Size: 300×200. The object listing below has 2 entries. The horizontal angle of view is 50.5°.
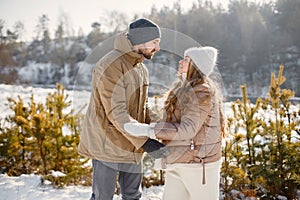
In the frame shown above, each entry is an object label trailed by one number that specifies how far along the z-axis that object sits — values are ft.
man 6.79
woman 6.63
